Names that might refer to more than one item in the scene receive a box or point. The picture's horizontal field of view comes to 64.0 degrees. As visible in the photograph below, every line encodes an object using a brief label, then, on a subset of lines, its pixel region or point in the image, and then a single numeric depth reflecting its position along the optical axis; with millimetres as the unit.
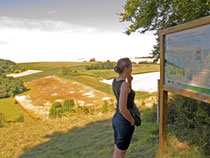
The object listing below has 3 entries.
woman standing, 2557
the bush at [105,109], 11148
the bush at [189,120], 4133
